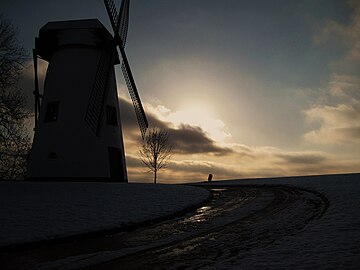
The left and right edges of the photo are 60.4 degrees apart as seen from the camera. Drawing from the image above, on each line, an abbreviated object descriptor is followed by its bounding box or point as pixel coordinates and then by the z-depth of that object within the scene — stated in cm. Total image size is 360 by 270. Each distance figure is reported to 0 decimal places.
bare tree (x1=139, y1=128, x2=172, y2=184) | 4178
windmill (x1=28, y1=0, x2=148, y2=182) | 1900
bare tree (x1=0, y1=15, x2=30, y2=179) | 2102
